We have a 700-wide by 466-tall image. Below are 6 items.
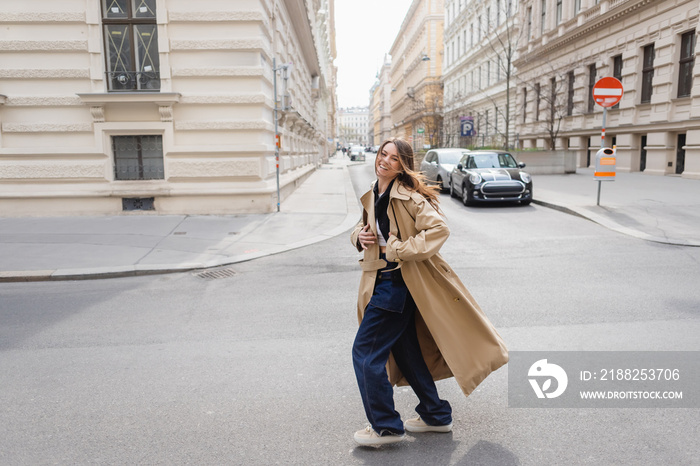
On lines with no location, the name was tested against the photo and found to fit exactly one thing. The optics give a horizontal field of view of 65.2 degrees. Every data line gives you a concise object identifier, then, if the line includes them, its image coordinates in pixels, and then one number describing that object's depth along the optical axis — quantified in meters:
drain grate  7.60
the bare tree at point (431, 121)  45.69
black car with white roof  14.16
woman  3.08
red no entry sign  12.37
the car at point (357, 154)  57.72
